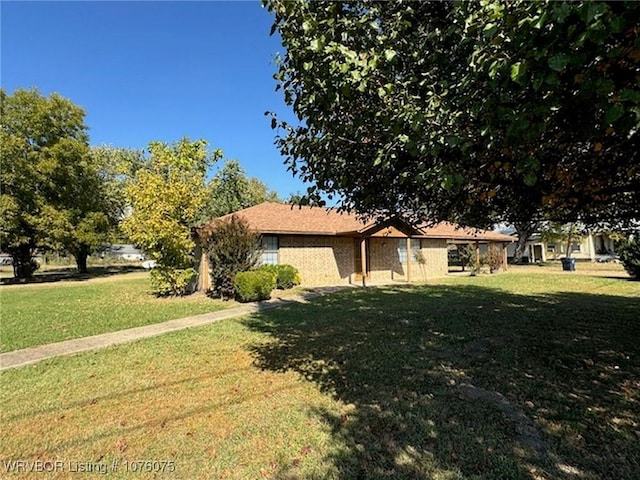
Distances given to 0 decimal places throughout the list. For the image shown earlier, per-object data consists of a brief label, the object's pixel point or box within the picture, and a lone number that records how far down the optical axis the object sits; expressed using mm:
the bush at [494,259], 25094
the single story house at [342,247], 17953
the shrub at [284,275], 16438
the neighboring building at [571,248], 39125
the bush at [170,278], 14664
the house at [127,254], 58525
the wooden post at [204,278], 16906
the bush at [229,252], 14062
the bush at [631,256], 17203
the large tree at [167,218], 13734
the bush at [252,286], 13031
